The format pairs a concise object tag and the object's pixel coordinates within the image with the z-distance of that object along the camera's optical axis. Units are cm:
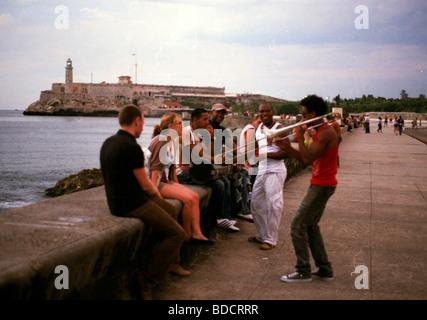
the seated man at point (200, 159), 582
